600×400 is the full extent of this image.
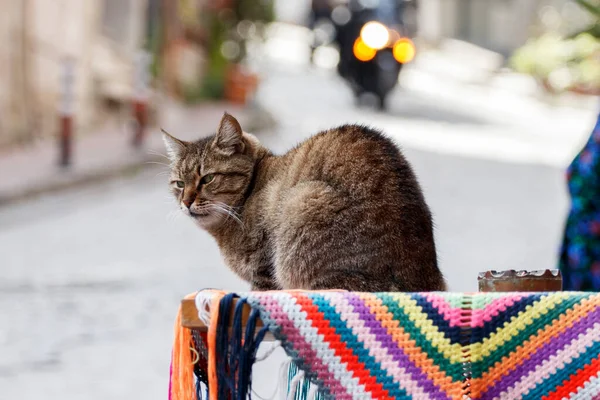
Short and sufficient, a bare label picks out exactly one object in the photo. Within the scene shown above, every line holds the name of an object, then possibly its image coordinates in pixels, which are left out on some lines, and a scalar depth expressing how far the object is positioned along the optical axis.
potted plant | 30.11
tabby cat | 3.61
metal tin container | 3.32
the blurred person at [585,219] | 5.45
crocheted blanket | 3.00
